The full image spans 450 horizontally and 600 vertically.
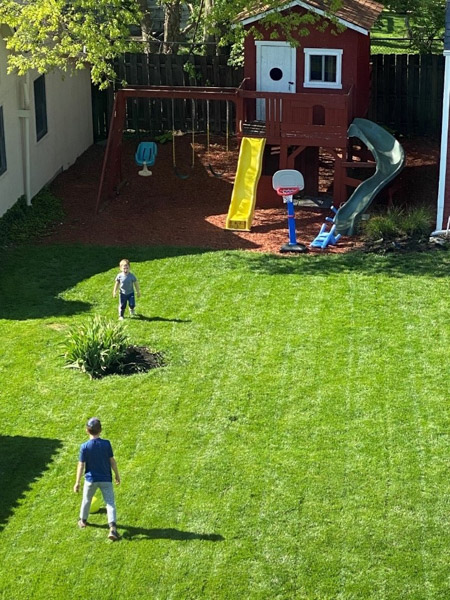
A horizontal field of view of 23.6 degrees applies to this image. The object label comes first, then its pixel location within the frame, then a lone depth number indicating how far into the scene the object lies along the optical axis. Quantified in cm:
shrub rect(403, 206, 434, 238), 2102
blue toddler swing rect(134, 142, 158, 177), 2552
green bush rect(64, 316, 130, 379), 1541
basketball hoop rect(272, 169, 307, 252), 2042
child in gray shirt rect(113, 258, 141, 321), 1681
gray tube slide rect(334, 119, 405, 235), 2170
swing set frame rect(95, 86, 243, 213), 2350
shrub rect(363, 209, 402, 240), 2097
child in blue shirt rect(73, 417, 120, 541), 1145
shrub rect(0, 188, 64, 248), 2168
